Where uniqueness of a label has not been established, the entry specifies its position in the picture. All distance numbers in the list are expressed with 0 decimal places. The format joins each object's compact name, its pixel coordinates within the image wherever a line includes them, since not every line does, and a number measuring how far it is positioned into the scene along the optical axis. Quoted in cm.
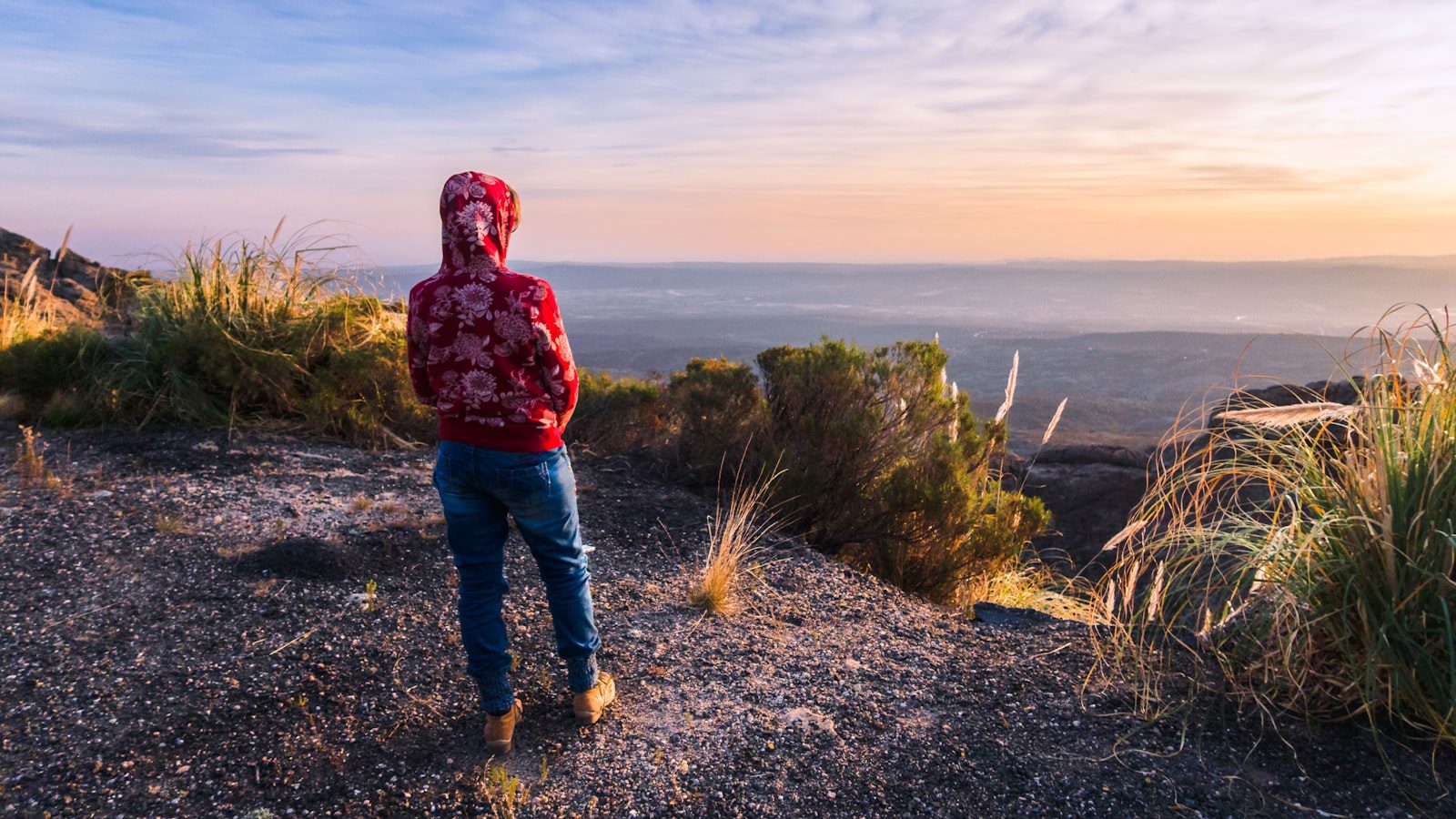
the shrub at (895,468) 586
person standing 270
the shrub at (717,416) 651
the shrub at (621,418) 728
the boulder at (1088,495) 1077
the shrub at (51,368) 662
